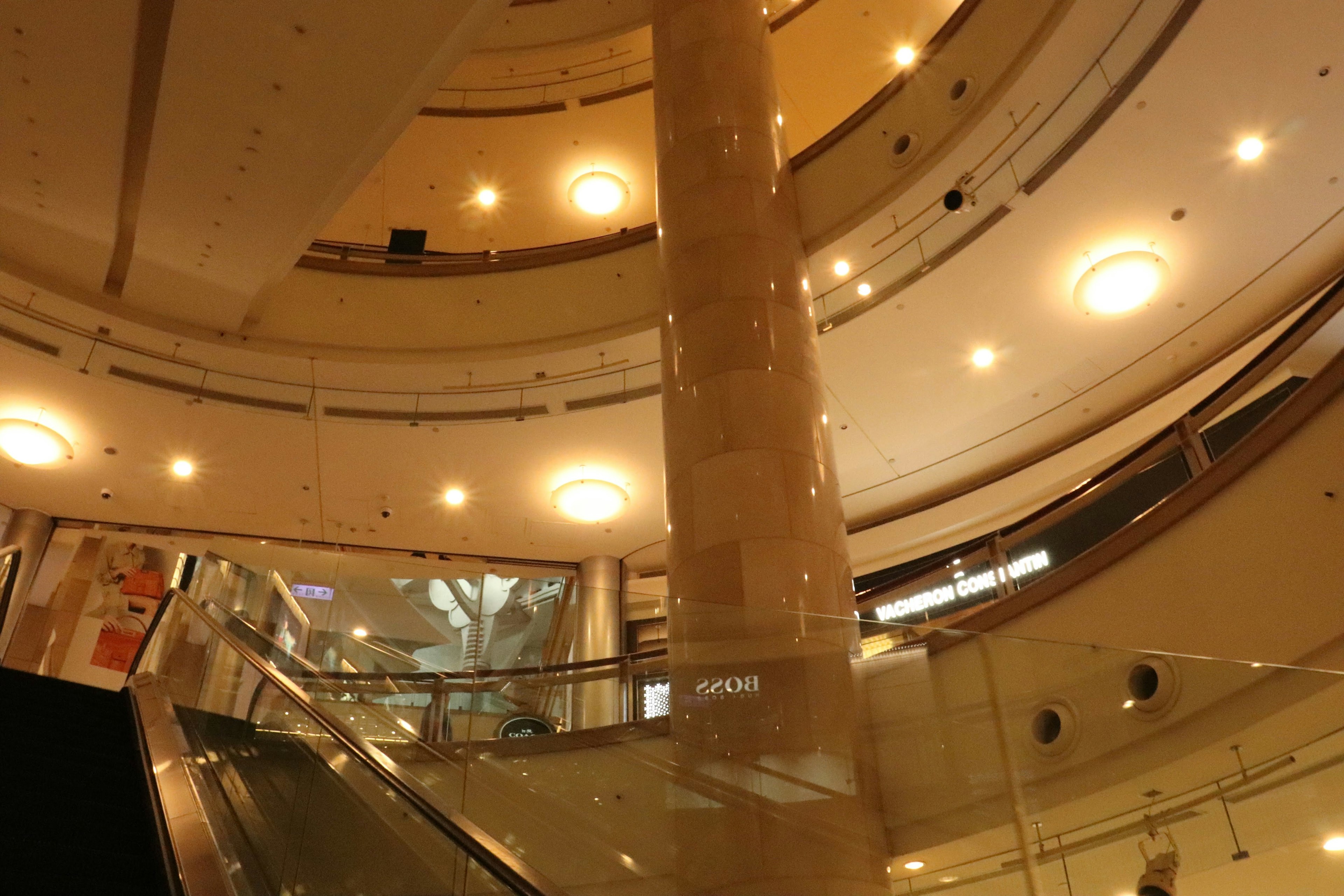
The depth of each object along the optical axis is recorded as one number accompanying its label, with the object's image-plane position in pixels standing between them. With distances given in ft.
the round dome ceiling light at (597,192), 41.57
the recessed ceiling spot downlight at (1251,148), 25.21
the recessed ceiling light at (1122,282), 27.45
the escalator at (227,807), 8.45
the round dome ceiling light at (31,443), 33.12
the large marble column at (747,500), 10.82
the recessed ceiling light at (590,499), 36.58
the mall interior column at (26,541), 40.47
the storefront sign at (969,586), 20.68
